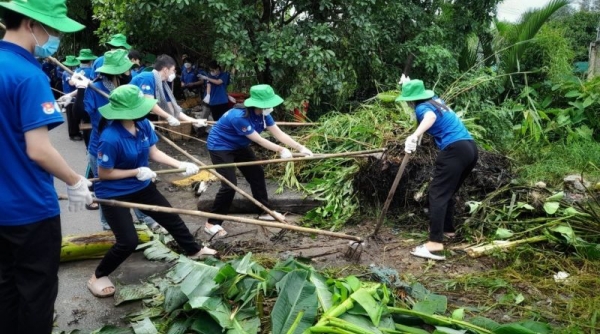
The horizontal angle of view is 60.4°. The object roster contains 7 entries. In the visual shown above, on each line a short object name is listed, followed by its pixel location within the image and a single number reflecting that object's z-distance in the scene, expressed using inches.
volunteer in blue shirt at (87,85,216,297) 150.3
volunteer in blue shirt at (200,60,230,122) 370.3
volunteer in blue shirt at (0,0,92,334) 96.5
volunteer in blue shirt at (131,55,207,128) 241.4
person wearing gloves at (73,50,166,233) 198.8
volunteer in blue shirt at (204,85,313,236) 203.3
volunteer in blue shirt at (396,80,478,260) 191.5
